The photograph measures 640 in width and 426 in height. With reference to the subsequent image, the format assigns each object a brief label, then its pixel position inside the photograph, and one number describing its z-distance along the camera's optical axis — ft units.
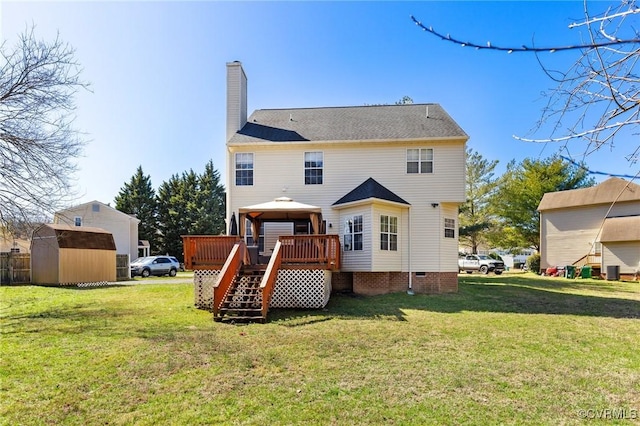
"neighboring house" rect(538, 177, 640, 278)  76.55
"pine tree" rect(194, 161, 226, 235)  139.54
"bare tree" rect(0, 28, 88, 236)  32.65
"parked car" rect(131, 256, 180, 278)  90.07
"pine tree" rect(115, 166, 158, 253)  143.64
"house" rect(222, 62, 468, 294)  48.24
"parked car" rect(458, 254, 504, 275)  97.10
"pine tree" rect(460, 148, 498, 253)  126.21
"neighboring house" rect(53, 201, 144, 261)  109.40
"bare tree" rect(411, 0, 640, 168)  6.53
